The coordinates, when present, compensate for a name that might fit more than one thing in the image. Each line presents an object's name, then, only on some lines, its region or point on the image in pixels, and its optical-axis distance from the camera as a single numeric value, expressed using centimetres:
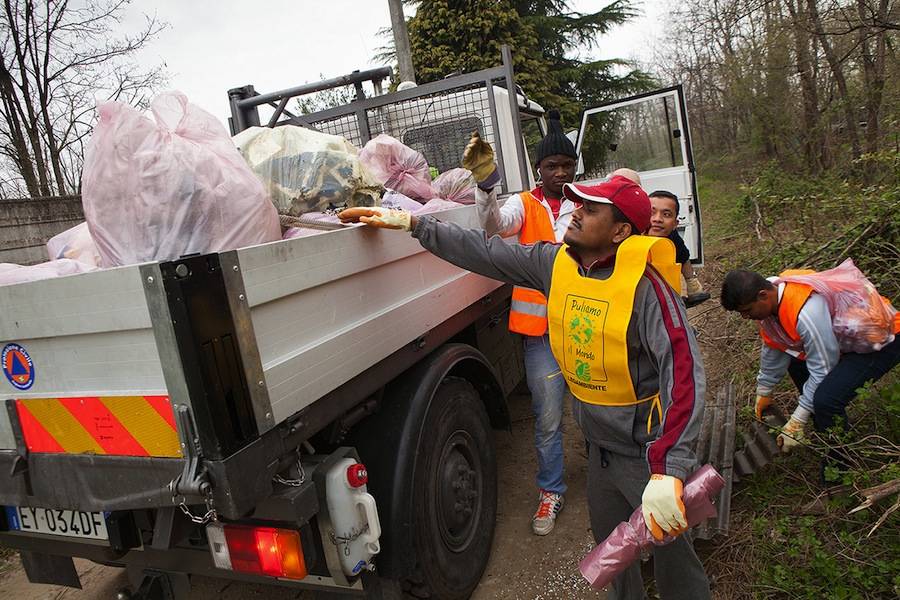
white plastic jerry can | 169
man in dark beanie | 280
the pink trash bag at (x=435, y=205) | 270
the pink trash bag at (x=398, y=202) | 262
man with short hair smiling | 345
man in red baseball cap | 164
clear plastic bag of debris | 227
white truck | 137
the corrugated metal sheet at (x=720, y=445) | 244
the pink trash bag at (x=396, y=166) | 311
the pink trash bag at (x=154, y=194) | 161
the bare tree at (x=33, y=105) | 862
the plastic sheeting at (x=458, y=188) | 342
